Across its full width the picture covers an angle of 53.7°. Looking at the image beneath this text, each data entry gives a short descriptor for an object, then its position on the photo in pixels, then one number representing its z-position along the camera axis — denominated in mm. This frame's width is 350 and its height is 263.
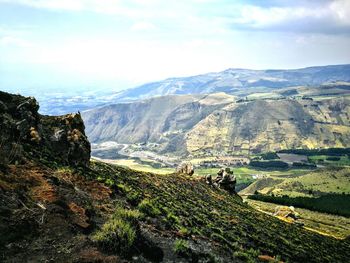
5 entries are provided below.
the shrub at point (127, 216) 23073
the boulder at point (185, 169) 98638
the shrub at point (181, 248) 24422
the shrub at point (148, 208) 32469
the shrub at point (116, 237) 20422
